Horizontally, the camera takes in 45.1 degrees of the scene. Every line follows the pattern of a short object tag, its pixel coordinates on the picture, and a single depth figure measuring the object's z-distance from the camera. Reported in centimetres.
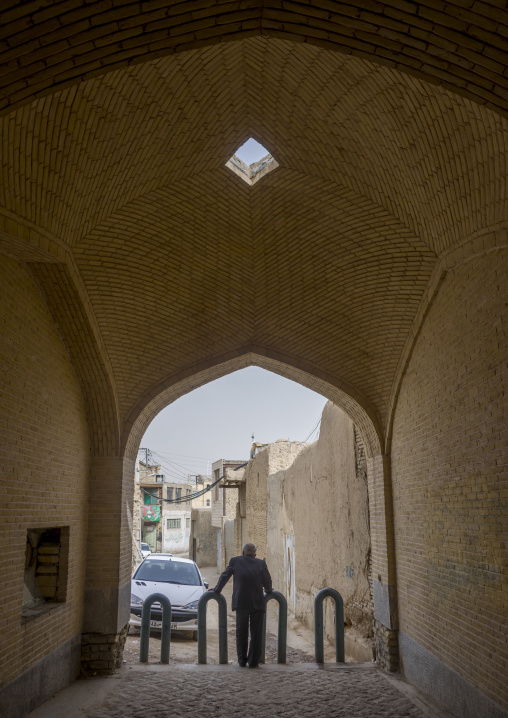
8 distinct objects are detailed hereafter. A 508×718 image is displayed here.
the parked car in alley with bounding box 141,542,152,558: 2715
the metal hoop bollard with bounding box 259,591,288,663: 761
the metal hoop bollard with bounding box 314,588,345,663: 764
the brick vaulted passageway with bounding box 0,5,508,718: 315
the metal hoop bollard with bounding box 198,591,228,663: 762
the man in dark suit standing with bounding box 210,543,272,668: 731
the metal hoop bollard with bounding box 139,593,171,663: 769
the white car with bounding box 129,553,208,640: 1005
